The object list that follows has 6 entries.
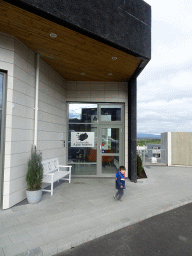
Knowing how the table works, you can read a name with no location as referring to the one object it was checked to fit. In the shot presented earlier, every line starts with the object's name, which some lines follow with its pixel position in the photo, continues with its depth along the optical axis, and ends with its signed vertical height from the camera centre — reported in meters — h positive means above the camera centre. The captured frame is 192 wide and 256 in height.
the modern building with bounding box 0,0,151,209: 3.99 +1.89
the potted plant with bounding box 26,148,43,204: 4.46 -1.08
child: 4.68 -1.17
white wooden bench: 5.18 -1.08
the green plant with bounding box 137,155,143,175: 7.53 -1.22
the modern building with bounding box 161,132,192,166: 10.84 -0.61
